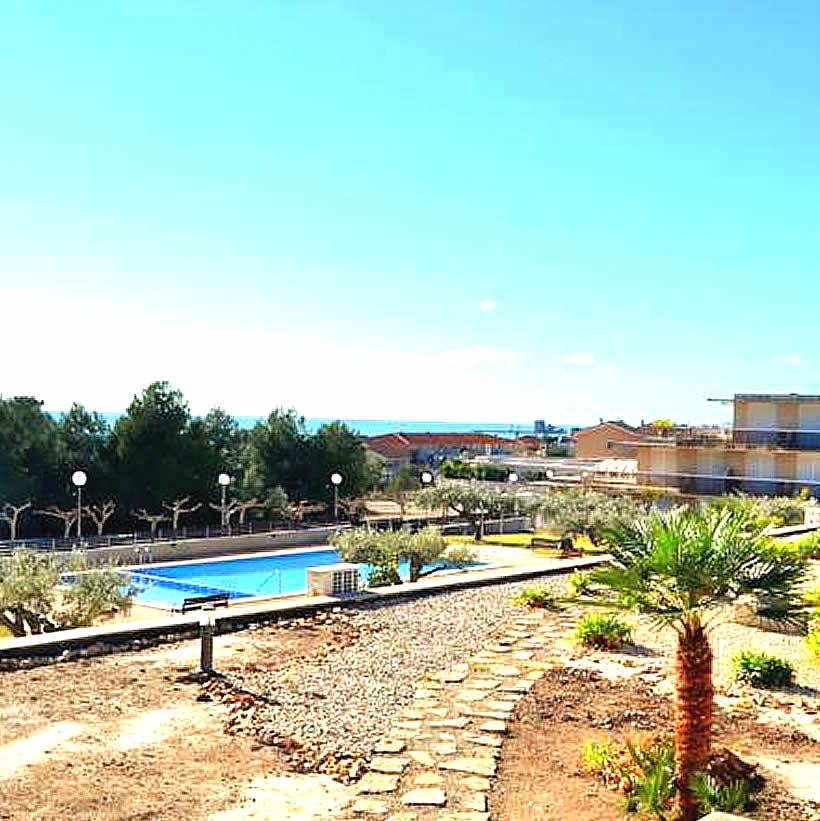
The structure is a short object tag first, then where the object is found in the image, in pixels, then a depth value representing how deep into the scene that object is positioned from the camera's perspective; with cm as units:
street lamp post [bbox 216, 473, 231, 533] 3119
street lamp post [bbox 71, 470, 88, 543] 2791
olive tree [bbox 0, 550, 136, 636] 1234
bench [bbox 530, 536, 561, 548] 2869
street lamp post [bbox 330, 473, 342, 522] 3626
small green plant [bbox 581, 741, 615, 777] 614
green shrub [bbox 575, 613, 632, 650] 987
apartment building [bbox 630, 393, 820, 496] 4088
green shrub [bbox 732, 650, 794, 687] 846
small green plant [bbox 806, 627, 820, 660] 933
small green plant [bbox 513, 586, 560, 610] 1226
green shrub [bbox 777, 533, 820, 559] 1598
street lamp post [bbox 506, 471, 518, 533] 4640
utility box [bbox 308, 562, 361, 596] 1254
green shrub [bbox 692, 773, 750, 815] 535
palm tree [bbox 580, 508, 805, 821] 542
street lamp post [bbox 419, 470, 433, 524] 4562
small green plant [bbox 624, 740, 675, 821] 554
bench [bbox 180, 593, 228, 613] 1608
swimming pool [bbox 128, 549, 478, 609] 2262
